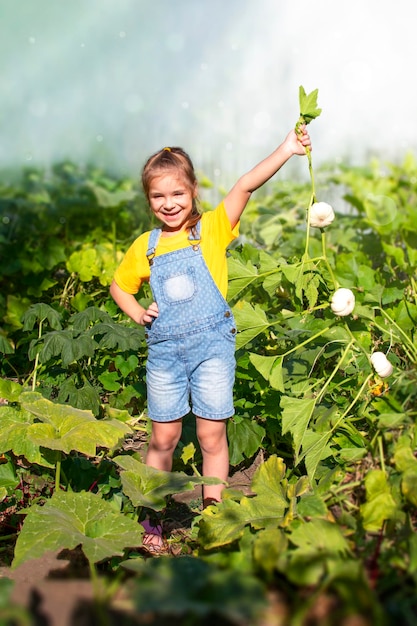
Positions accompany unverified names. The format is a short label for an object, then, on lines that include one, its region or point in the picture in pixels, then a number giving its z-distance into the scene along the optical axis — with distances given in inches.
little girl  90.4
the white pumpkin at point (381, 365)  78.7
